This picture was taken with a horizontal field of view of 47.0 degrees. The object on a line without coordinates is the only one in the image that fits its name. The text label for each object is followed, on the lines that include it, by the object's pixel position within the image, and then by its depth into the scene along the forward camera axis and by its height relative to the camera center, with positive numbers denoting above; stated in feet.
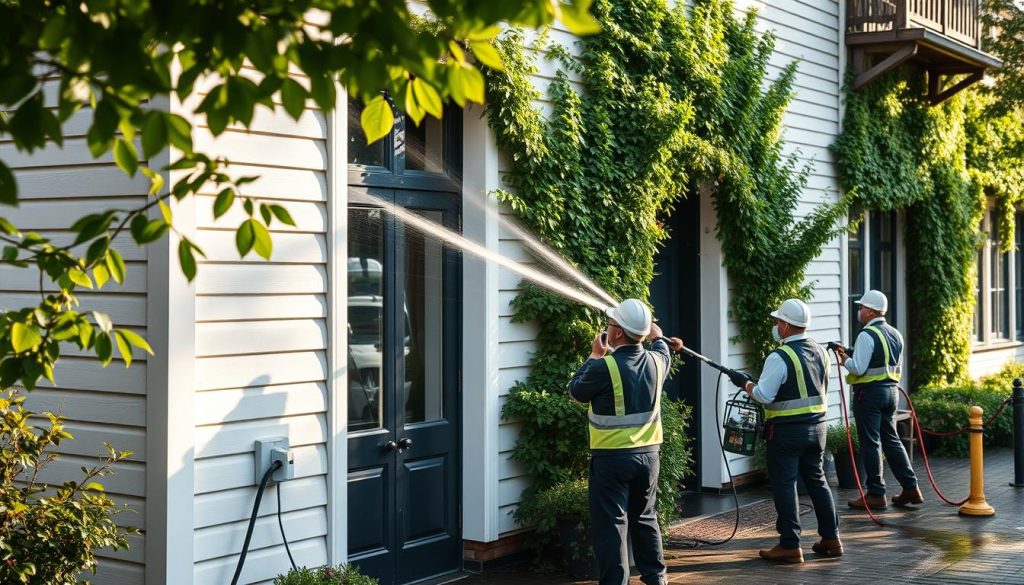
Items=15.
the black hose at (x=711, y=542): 31.58 -6.32
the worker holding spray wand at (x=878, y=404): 36.52 -3.05
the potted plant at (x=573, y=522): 27.22 -4.98
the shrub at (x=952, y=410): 48.21 -4.28
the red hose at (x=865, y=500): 34.14 -5.77
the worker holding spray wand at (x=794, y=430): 29.66 -3.13
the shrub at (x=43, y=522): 18.57 -3.42
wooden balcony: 47.03 +10.87
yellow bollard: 35.76 -5.52
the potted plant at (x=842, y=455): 39.58 -5.02
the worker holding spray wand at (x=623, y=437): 23.90 -2.65
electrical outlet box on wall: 22.36 -2.86
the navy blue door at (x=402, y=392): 26.12 -1.95
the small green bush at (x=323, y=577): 21.48 -4.94
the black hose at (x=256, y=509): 21.65 -3.74
